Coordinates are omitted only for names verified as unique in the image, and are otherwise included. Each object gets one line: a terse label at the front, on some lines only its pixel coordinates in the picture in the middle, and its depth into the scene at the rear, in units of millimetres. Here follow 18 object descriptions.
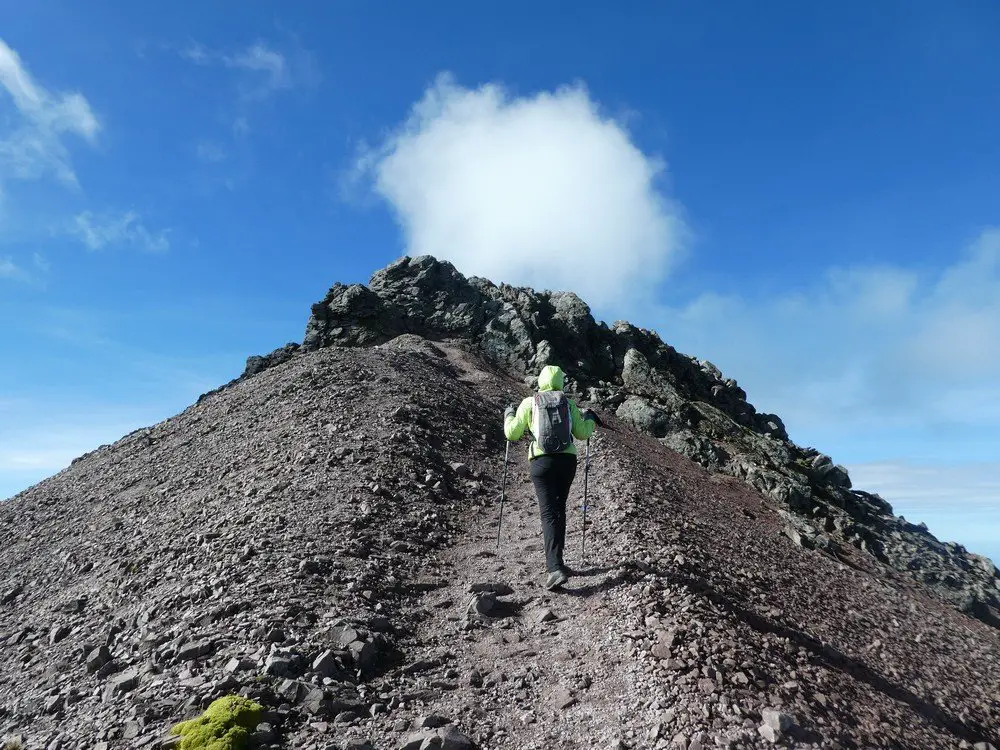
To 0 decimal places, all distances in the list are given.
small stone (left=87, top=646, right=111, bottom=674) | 9078
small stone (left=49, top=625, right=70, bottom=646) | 10802
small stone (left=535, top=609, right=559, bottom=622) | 9219
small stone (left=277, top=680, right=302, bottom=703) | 7258
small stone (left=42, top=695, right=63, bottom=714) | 8234
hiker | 10297
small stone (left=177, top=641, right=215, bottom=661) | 8273
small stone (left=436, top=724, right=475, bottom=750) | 6508
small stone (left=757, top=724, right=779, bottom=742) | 6279
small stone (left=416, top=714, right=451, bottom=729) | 6918
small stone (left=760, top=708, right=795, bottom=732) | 6395
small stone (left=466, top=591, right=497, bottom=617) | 9633
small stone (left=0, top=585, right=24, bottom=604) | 14078
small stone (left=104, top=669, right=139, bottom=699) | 7871
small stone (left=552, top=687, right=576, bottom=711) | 7184
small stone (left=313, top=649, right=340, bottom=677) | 7777
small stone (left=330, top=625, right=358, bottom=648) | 8402
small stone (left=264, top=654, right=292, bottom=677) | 7656
